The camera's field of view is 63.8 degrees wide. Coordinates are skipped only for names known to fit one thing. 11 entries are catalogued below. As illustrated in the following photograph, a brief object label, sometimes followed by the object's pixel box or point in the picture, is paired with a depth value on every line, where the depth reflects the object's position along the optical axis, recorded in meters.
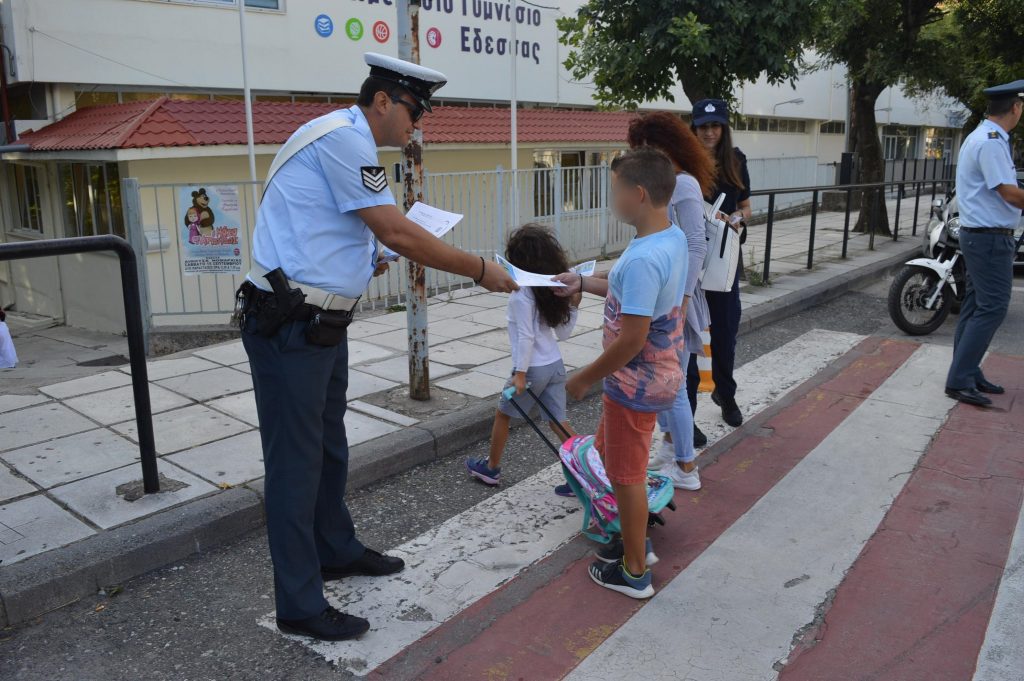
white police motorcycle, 7.51
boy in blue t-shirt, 2.90
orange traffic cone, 5.02
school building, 9.66
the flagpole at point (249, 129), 9.91
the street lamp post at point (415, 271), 4.98
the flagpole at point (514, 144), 10.76
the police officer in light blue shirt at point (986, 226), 5.23
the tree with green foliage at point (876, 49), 14.41
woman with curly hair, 3.96
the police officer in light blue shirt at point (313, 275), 2.68
